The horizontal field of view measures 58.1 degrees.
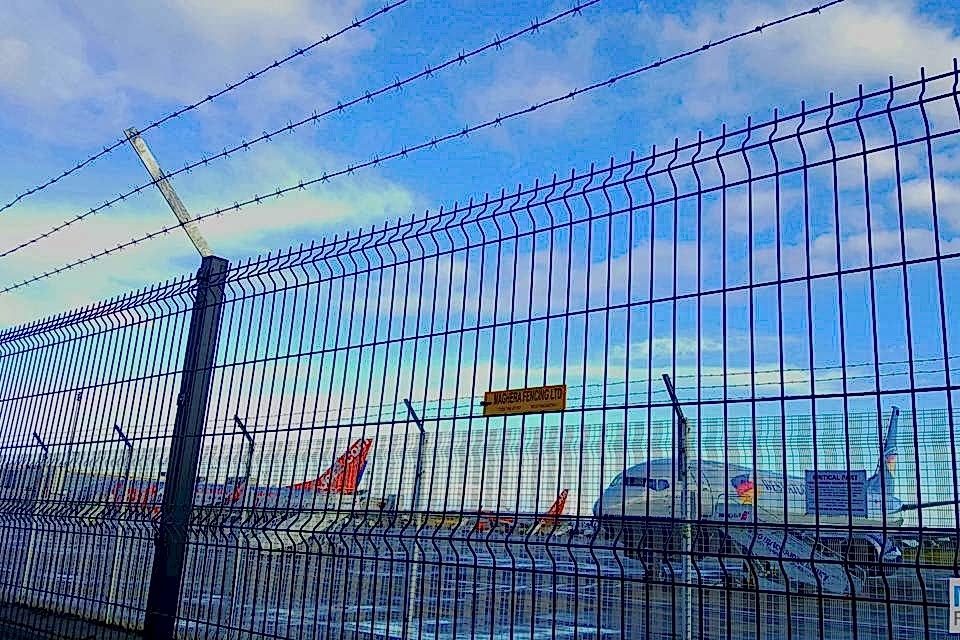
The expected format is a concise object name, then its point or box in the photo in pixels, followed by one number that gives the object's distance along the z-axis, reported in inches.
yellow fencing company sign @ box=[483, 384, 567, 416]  164.7
